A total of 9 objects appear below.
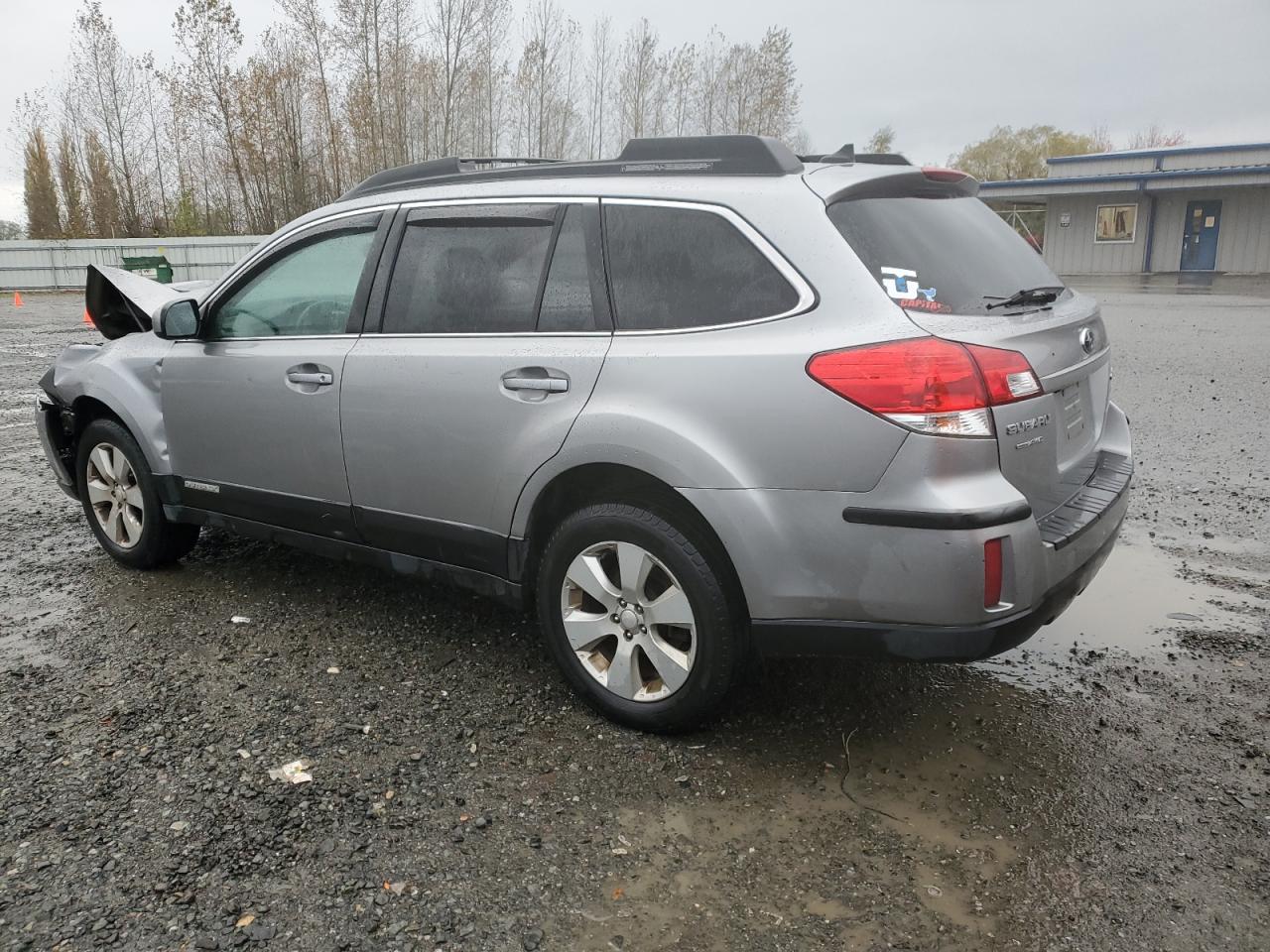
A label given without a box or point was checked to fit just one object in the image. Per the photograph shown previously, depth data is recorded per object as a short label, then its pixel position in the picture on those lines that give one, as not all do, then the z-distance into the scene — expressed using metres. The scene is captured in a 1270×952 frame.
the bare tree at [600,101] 44.93
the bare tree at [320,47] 37.97
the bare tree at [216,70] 37.44
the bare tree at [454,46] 38.69
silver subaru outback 2.78
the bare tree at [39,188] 47.47
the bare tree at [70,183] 44.72
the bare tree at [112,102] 42.22
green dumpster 31.11
